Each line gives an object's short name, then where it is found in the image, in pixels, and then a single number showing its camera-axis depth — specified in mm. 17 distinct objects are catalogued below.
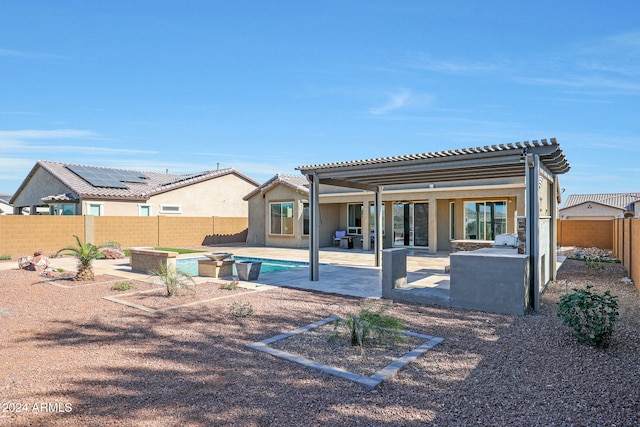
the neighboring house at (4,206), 48350
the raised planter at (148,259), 11336
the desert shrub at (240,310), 6839
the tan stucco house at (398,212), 17312
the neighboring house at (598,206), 50359
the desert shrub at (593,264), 12336
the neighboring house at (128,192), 23031
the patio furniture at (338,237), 21625
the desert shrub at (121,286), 9445
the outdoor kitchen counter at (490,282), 6906
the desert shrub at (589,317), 4980
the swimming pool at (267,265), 13913
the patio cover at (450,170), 7520
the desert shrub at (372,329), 5207
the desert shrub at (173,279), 8639
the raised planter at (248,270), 10703
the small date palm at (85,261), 10702
